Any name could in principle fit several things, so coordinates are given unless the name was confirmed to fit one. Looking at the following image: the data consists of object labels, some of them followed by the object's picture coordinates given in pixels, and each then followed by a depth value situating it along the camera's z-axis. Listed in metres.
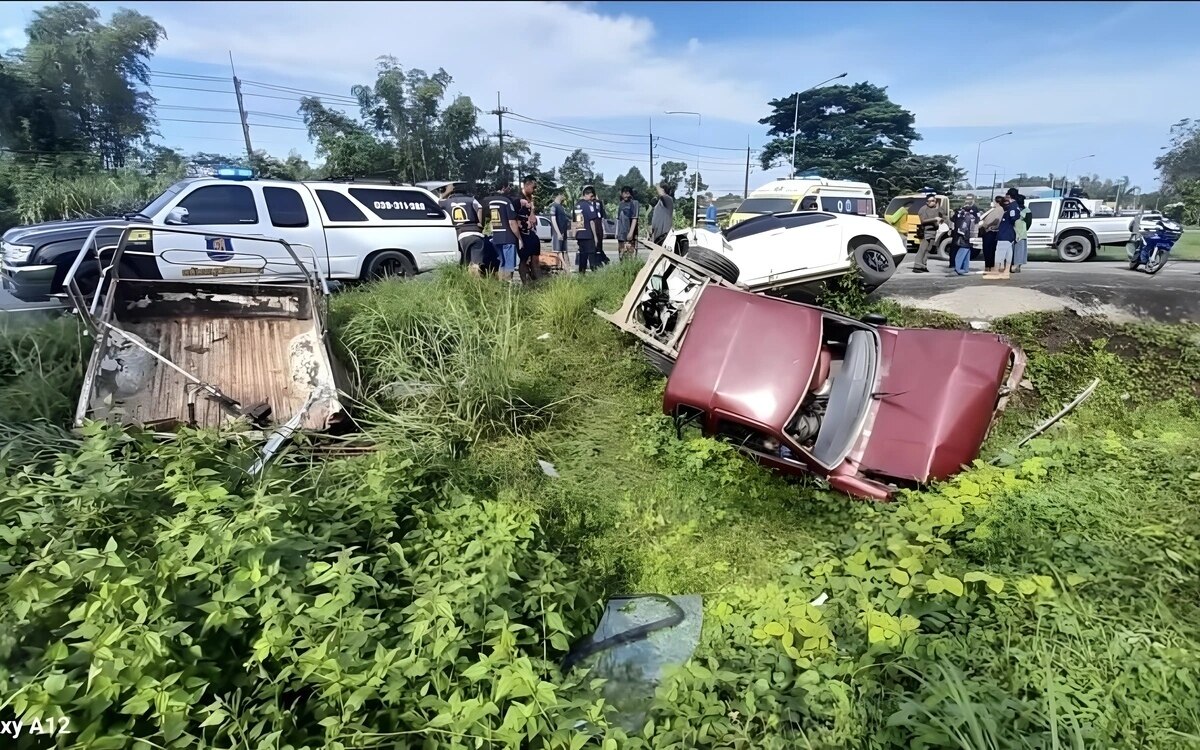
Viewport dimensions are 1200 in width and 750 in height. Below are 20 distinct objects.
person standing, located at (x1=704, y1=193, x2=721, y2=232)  19.41
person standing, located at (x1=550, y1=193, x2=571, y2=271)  11.41
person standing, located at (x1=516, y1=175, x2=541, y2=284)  9.63
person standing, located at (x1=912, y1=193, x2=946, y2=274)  11.05
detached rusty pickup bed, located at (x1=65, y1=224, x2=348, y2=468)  4.05
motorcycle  9.50
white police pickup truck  6.56
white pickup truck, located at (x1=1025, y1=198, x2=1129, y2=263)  13.25
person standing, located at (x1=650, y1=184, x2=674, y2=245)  10.47
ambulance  15.62
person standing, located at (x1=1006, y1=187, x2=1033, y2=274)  9.62
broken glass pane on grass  2.28
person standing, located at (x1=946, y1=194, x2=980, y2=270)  10.54
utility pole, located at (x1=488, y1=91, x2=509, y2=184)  38.00
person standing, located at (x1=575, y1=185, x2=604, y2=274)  10.31
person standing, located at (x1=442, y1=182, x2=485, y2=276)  9.30
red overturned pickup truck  3.84
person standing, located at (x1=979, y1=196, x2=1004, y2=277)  9.80
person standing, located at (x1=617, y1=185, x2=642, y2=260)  10.91
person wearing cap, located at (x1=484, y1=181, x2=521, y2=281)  9.10
